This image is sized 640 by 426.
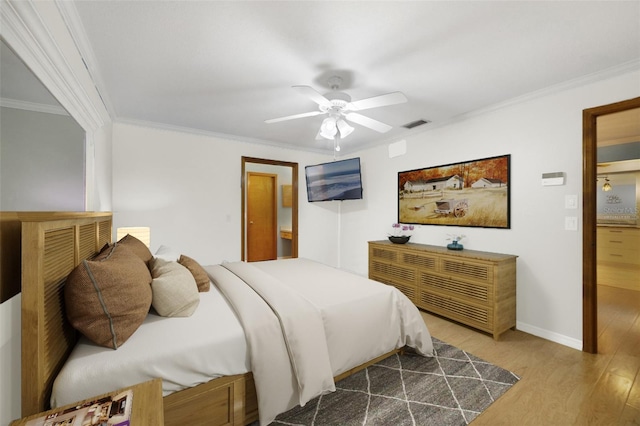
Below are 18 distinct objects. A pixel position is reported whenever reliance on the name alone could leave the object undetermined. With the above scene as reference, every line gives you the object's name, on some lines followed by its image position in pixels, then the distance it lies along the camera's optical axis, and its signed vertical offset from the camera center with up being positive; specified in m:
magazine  0.88 -0.69
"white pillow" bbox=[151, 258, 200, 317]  1.60 -0.49
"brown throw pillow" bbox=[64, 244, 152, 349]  1.23 -0.43
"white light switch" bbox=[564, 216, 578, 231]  2.46 -0.09
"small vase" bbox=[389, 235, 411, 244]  3.73 -0.37
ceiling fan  2.09 +0.93
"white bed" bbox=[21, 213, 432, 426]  1.02 -0.68
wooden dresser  2.62 -0.78
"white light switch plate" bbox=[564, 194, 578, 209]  2.45 +0.11
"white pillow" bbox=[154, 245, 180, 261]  2.44 -0.39
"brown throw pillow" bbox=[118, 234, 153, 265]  2.08 -0.28
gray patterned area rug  1.64 -1.25
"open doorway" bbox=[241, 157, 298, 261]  5.88 +0.09
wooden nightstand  0.91 -0.70
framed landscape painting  2.98 +0.25
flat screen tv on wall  4.35 +0.55
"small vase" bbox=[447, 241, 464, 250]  3.20 -0.40
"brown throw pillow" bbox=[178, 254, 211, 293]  2.10 -0.49
